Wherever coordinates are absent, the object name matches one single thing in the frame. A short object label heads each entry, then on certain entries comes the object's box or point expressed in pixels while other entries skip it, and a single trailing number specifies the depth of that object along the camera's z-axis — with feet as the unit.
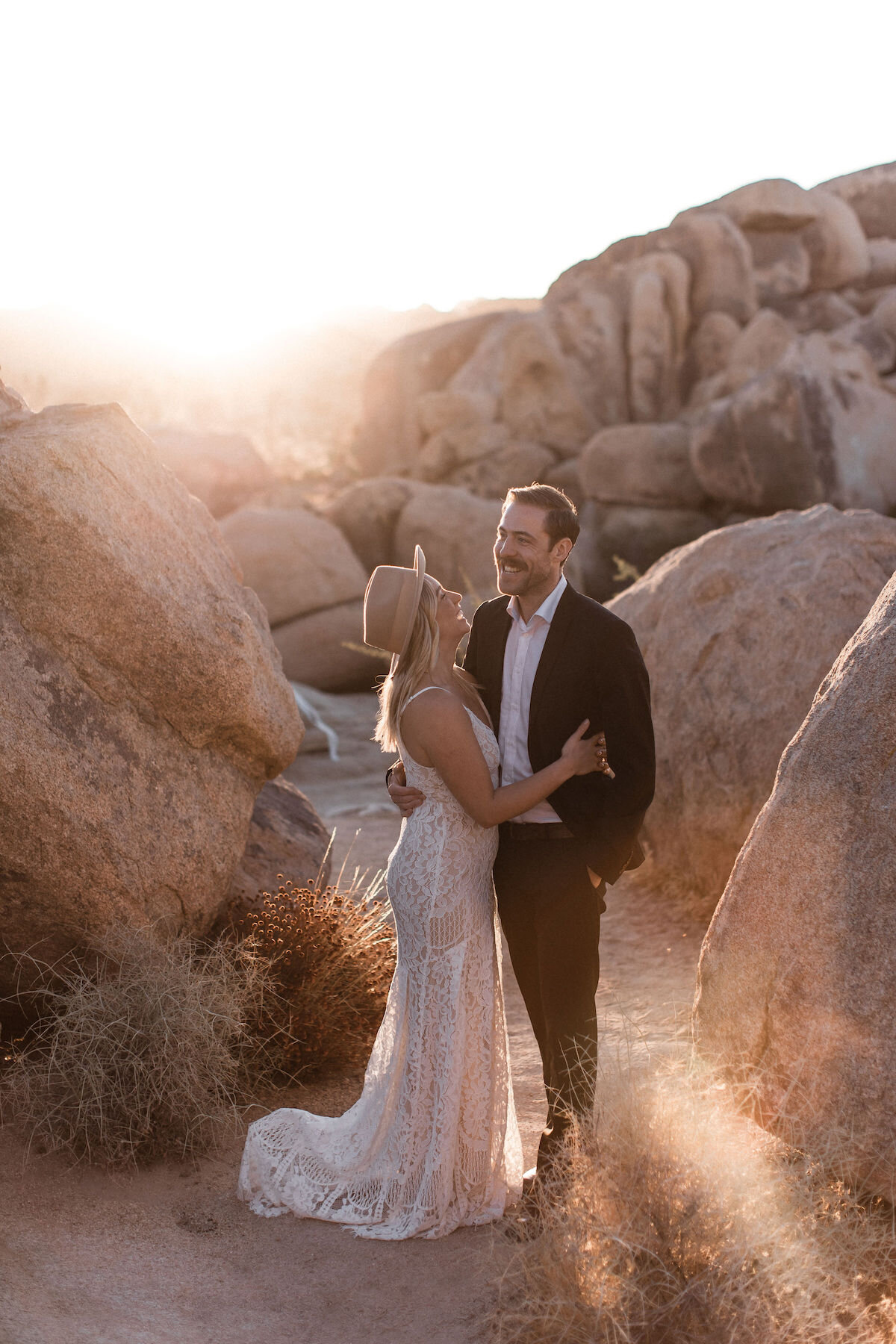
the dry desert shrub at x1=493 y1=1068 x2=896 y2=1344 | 8.73
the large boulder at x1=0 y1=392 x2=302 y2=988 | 13.44
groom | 11.34
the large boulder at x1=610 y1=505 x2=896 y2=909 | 20.70
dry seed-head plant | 15.14
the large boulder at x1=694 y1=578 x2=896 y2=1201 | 9.95
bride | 11.14
